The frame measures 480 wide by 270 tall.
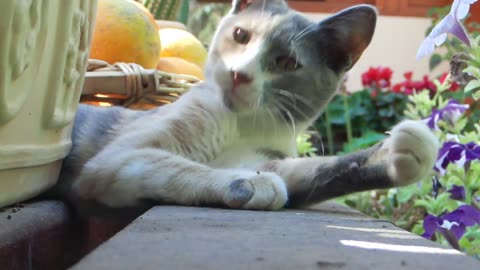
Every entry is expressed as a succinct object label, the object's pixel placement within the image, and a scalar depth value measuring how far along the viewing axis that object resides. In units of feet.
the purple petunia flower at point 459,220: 3.22
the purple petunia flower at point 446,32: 3.02
